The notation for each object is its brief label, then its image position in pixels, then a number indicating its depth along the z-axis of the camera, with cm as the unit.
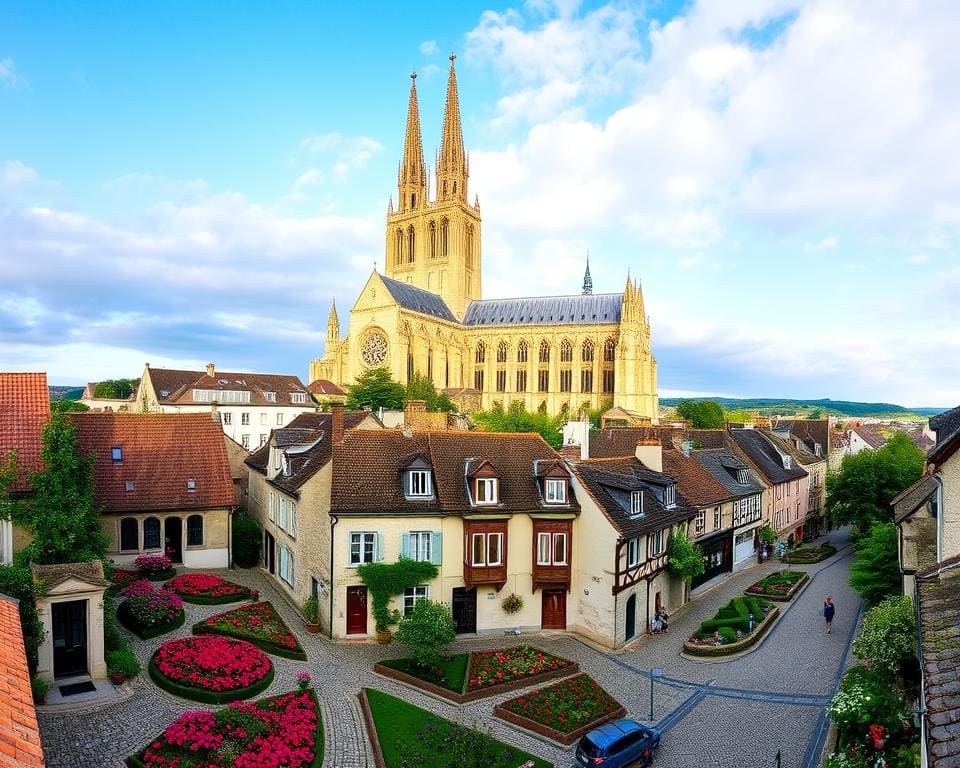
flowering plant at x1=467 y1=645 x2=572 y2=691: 2303
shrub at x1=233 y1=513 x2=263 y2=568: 3566
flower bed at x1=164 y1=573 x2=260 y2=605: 2852
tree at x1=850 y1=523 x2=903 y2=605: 2925
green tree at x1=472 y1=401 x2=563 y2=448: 8012
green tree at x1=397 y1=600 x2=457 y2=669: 2308
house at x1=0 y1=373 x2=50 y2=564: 2412
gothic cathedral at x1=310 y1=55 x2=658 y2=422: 11381
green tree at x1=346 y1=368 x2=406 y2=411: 8356
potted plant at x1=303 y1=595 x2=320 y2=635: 2762
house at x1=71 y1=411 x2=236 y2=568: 3256
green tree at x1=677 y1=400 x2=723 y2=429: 9075
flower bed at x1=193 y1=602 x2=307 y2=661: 2453
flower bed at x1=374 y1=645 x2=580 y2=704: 2233
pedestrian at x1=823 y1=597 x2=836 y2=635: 3022
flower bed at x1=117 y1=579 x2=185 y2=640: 2431
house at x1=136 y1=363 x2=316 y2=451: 7494
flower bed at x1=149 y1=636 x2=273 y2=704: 2012
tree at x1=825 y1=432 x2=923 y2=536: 4606
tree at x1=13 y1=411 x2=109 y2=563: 2270
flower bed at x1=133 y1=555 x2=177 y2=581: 3053
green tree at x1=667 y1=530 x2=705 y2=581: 3225
